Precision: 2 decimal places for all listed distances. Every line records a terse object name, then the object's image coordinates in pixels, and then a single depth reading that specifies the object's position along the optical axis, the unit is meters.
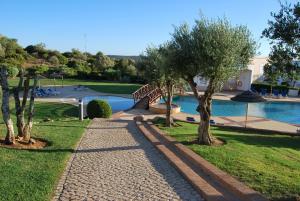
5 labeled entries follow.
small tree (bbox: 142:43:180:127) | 11.84
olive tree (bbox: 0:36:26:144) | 7.12
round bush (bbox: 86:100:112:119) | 14.68
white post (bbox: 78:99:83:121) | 13.27
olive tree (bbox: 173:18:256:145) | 7.26
